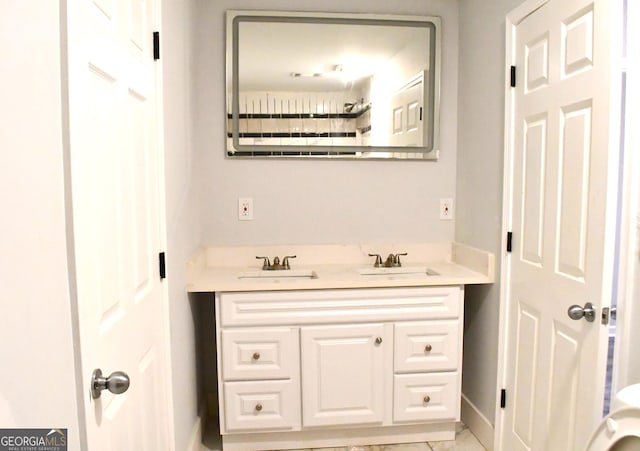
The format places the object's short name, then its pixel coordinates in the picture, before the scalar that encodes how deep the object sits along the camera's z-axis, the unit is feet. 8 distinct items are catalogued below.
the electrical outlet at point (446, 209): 8.42
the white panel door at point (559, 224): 4.58
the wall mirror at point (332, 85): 7.84
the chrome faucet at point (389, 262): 8.11
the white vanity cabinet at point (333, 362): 6.73
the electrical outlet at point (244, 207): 8.03
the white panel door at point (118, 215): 2.87
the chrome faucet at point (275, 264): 7.85
